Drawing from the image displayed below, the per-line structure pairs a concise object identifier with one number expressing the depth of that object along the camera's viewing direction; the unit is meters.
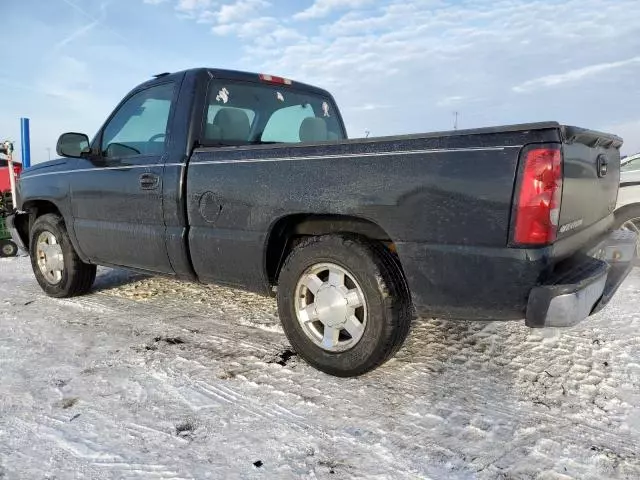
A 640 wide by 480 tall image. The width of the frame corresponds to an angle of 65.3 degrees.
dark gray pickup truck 2.27
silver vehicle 6.13
